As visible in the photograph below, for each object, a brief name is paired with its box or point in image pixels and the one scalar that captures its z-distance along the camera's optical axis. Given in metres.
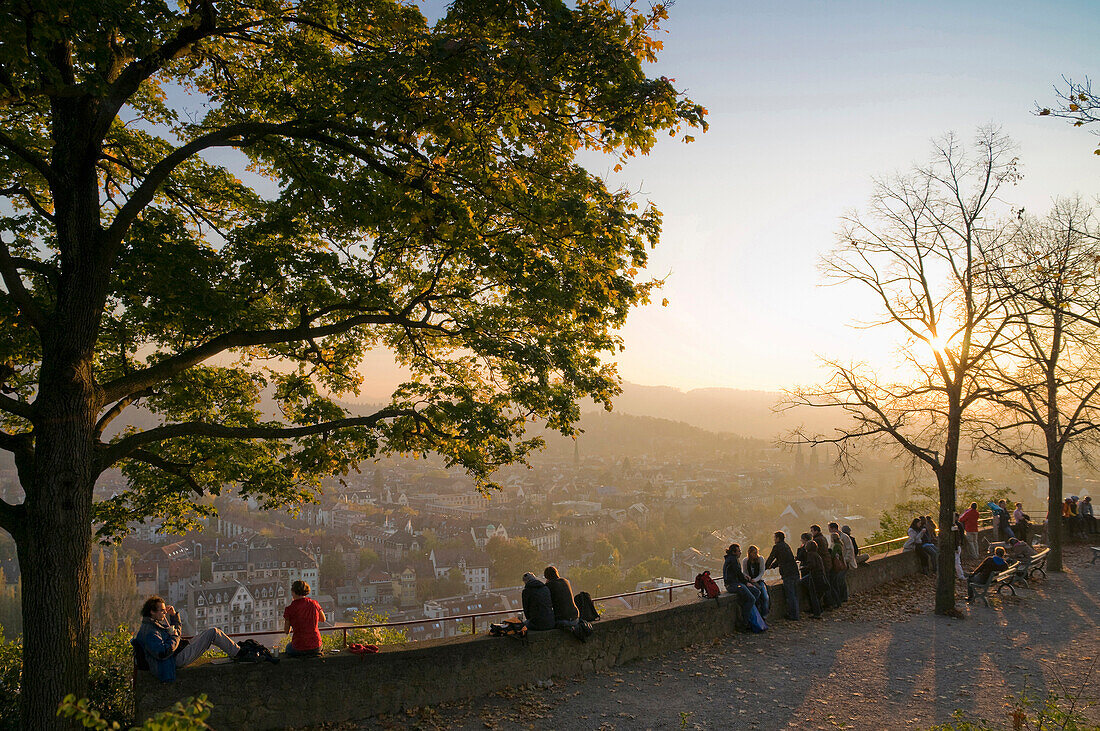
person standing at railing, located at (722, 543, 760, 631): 9.65
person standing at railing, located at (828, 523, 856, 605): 11.06
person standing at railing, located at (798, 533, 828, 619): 10.55
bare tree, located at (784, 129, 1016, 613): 10.76
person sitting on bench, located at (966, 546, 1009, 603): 11.57
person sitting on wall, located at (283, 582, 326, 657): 6.38
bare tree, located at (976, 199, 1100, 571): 11.81
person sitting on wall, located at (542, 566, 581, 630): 7.82
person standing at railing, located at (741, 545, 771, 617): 9.80
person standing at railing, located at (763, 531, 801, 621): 10.21
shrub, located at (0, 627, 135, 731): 6.18
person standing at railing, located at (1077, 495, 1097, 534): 18.73
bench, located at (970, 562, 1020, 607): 11.53
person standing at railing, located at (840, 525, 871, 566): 12.30
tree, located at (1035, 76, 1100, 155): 4.98
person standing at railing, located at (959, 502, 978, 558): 14.90
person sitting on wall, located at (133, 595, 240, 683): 5.78
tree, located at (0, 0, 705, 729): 5.61
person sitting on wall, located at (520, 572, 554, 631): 7.62
